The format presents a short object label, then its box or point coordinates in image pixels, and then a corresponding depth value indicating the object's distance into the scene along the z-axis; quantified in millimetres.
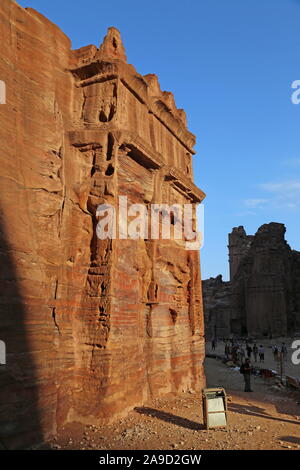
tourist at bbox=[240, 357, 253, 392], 16203
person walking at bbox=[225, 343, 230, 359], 31783
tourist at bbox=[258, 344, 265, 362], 29778
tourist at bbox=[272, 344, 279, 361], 29481
